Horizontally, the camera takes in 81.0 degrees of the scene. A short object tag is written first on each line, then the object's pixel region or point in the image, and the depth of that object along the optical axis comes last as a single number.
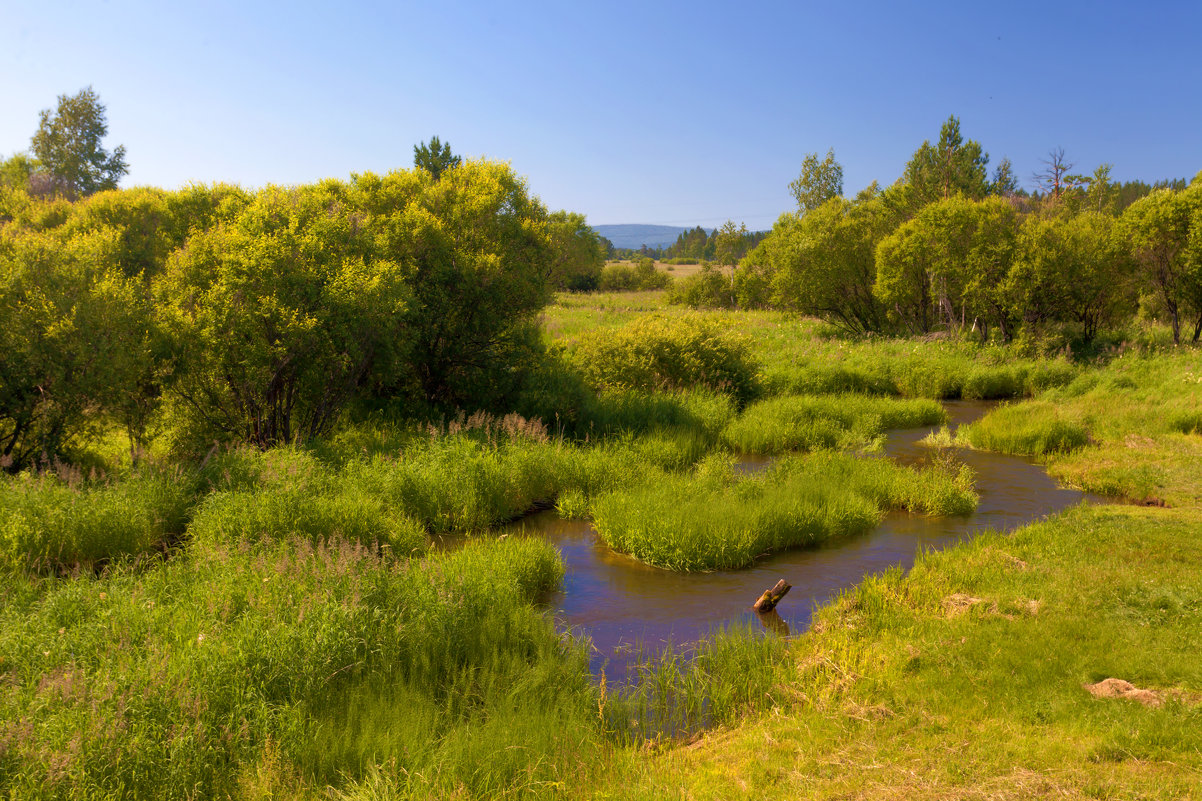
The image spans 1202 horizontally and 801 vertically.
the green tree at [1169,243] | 24.27
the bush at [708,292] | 54.31
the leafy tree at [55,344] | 10.05
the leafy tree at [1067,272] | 26.09
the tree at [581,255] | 56.83
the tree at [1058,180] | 52.59
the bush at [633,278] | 78.62
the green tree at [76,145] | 48.16
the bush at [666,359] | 20.25
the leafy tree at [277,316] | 12.25
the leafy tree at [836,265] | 34.81
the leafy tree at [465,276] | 15.91
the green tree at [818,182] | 60.03
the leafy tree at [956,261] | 27.64
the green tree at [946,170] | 48.47
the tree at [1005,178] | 67.39
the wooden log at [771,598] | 8.48
